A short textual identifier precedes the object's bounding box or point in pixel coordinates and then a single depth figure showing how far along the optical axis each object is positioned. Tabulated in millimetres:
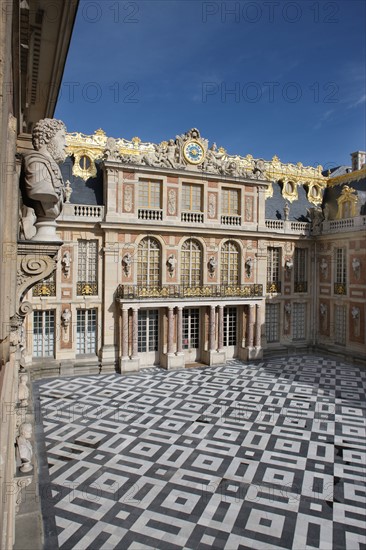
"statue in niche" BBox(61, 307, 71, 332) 19750
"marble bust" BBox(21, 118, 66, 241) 4734
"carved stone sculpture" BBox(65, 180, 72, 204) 19438
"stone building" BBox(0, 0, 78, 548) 2721
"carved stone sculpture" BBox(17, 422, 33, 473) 5379
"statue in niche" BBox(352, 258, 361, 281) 23406
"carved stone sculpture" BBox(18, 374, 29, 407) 6747
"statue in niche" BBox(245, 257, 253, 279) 23828
